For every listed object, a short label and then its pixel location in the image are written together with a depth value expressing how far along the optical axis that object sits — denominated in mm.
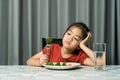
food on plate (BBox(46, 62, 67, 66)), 1838
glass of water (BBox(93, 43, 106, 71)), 1766
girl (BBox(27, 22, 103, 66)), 2059
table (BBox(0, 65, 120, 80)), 1499
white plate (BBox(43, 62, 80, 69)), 1766
